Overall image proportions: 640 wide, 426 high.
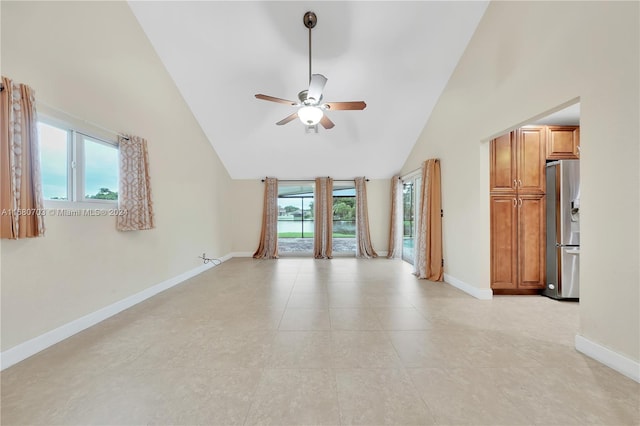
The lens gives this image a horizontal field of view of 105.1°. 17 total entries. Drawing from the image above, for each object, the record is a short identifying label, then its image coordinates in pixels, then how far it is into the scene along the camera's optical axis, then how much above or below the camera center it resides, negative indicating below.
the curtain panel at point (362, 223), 6.28 -0.31
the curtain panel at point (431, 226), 4.03 -0.26
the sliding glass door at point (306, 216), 7.56 -0.17
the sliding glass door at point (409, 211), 5.35 -0.01
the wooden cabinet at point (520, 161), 3.29 +0.65
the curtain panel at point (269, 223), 6.26 -0.29
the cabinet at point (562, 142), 3.24 +0.90
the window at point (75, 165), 2.22 +0.49
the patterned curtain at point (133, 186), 2.86 +0.32
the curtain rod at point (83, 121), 2.10 +0.92
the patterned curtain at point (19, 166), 1.75 +0.36
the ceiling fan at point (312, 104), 2.66 +1.21
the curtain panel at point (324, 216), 6.22 -0.12
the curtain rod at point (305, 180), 6.37 +0.81
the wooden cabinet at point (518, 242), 3.30 -0.44
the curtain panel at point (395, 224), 6.11 -0.35
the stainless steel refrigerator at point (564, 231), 3.05 -0.28
